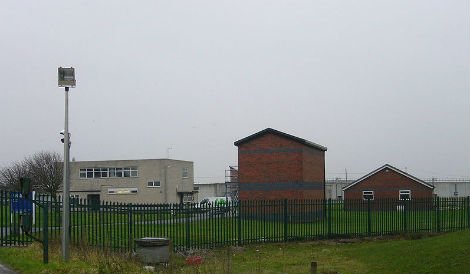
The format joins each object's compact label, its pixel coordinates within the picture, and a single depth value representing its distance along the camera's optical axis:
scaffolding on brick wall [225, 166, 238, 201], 71.75
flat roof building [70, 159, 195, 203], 73.62
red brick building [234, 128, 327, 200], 41.59
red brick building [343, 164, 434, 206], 58.38
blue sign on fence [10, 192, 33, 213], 12.70
